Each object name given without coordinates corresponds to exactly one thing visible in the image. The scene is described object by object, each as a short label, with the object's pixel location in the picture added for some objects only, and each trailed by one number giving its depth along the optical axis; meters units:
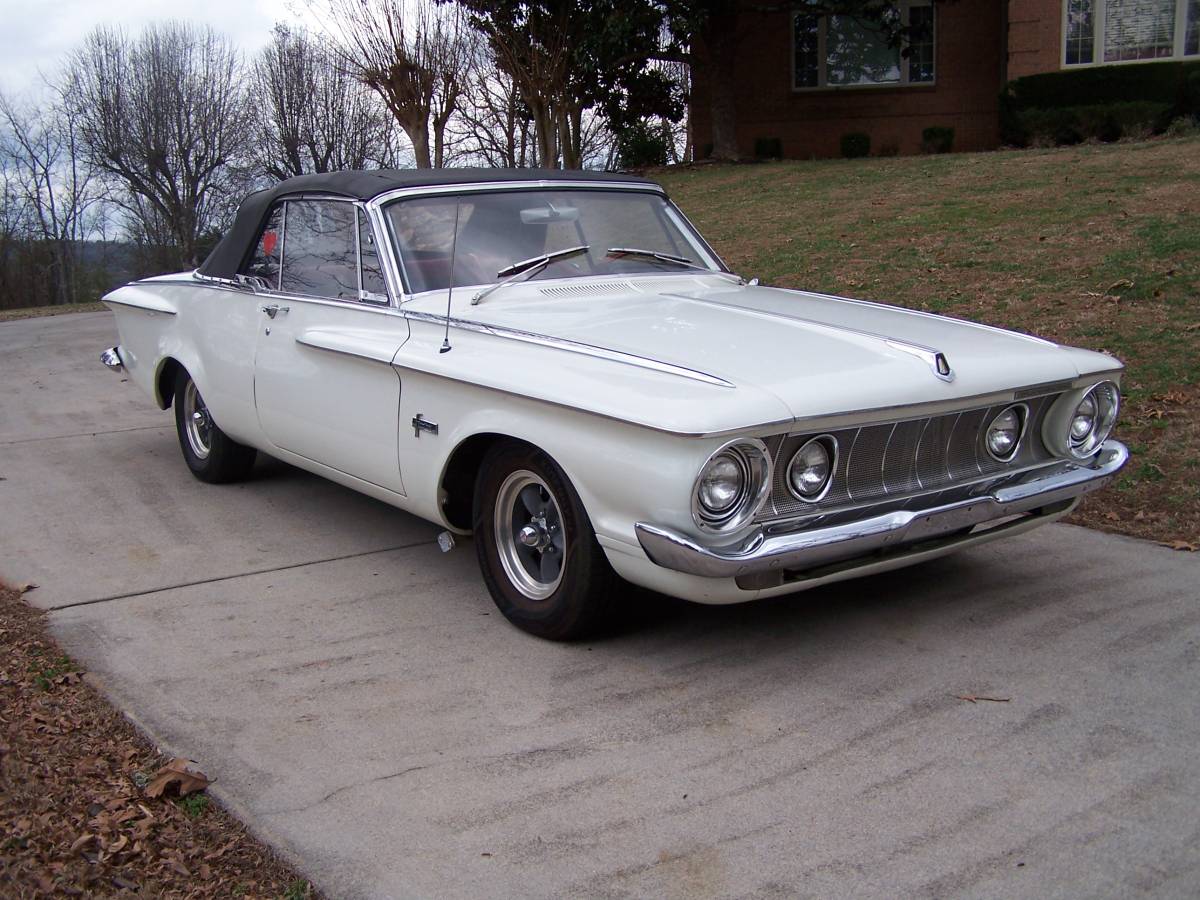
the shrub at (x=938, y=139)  20.47
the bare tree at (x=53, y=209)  40.53
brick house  19.73
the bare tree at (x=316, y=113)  34.16
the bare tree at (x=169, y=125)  37.06
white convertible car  3.51
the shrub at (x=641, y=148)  22.41
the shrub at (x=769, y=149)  21.73
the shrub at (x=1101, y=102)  16.98
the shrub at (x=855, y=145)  20.97
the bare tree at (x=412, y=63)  18.38
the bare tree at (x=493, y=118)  22.45
